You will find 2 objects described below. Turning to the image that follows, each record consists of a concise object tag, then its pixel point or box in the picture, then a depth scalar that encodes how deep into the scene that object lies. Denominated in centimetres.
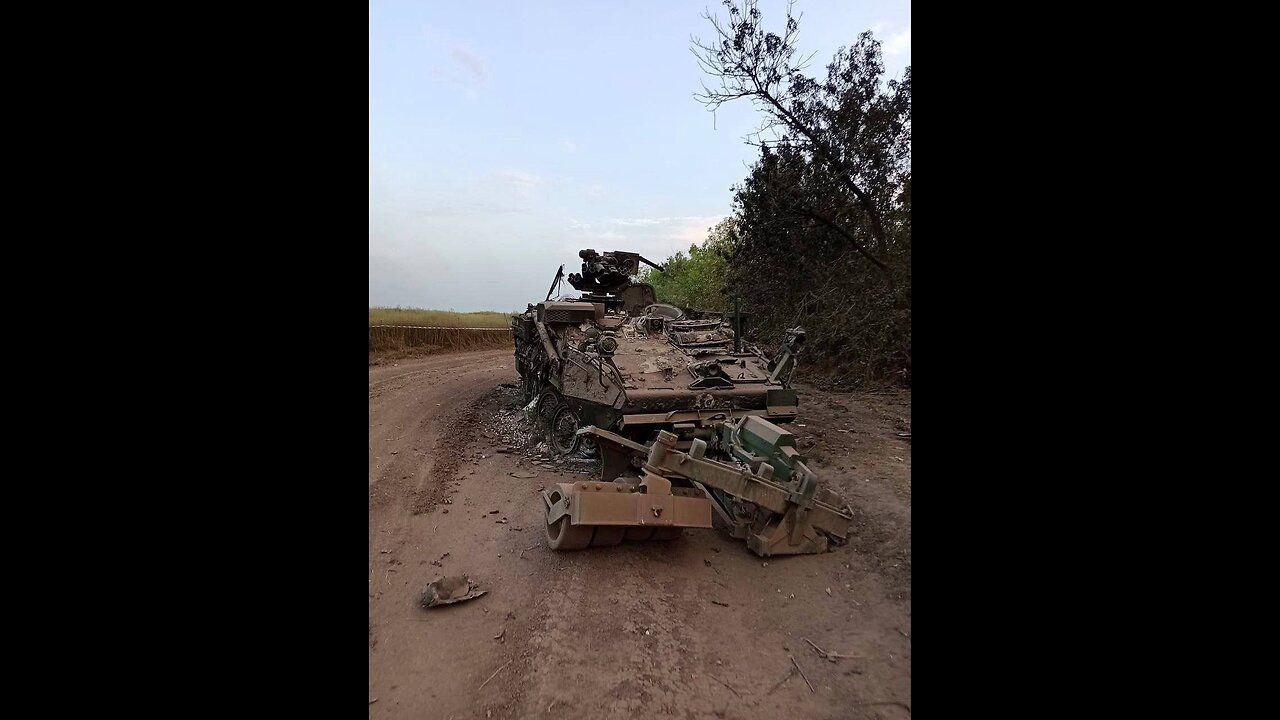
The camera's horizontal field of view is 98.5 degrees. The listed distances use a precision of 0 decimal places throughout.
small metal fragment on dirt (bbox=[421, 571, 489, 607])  383
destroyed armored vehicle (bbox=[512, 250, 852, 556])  421
